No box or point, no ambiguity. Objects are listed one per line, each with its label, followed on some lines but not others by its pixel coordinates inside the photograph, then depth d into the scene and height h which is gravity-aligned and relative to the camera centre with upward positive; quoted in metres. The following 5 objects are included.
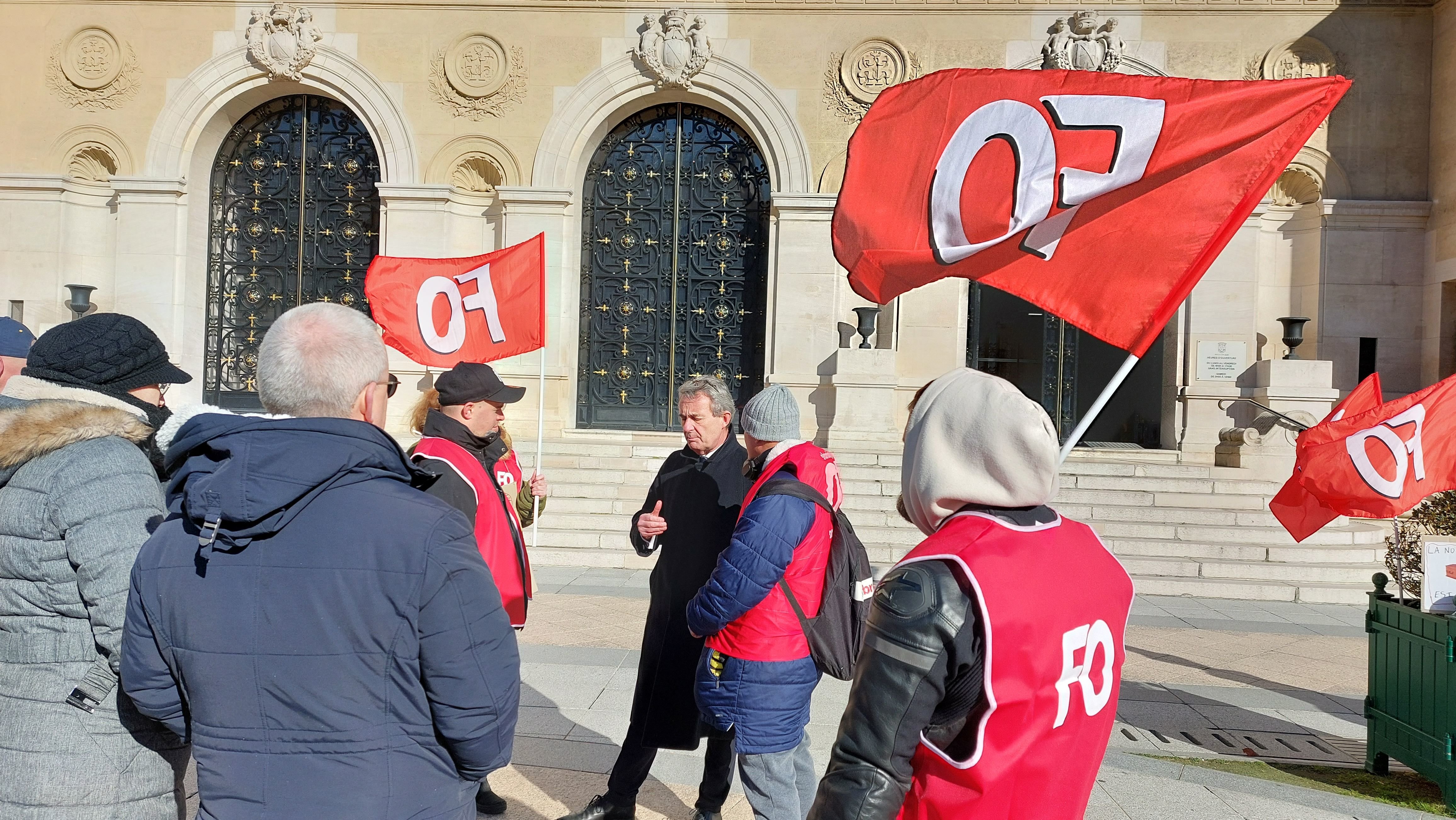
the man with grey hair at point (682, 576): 3.89 -0.77
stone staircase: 9.97 -1.35
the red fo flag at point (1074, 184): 3.19 +0.80
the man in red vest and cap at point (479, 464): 3.45 -0.29
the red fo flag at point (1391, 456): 5.04 -0.20
